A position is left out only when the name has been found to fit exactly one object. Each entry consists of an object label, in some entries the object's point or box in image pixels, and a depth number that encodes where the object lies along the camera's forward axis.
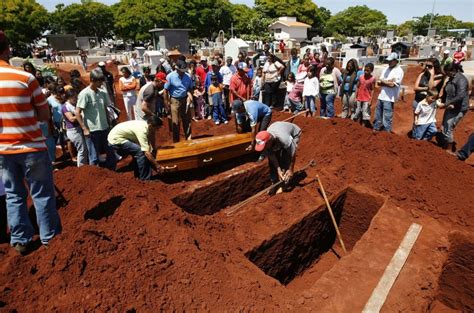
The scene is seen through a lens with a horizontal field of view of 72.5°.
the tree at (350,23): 52.58
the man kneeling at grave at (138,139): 5.14
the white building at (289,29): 49.94
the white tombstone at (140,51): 23.11
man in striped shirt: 2.84
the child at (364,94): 7.58
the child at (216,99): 9.19
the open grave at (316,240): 4.84
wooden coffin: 5.79
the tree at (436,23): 67.06
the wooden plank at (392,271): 3.31
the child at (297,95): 8.87
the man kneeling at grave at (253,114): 6.20
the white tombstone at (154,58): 15.48
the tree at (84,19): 45.38
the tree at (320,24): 59.12
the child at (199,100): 9.84
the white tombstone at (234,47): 18.38
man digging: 4.83
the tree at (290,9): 57.06
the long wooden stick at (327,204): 5.19
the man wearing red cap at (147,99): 5.80
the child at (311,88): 8.41
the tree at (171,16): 41.38
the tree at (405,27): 61.54
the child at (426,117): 6.73
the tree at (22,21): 34.03
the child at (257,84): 9.88
